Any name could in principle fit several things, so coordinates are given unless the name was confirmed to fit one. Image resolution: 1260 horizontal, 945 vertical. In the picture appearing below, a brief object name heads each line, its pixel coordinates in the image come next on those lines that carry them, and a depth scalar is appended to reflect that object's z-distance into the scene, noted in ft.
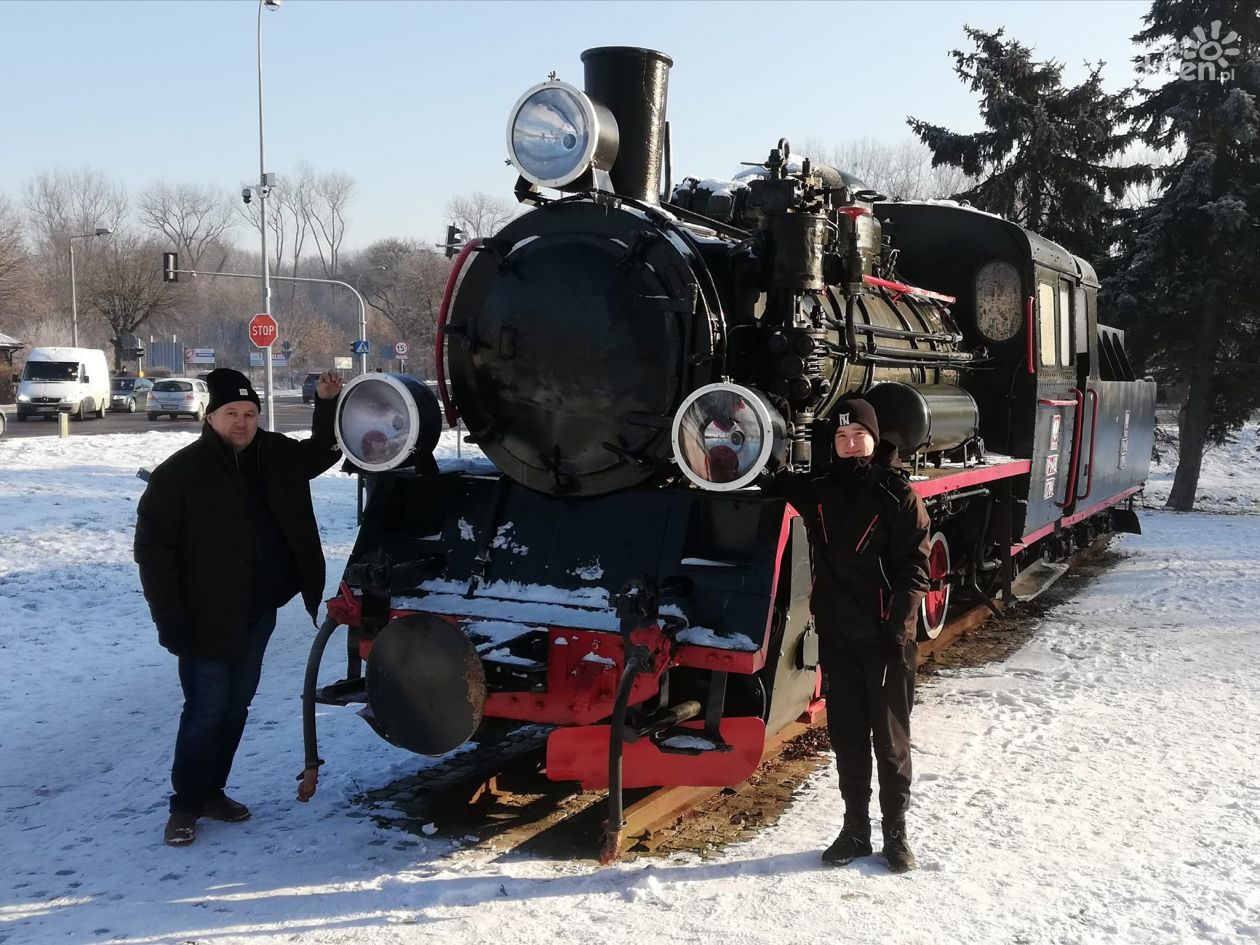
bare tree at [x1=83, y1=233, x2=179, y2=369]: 163.53
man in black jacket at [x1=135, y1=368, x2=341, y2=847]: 13.92
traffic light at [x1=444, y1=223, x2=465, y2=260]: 49.01
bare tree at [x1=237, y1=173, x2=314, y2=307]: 298.19
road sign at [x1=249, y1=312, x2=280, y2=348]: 66.85
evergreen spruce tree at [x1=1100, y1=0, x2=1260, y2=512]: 55.11
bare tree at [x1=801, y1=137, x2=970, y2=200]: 136.89
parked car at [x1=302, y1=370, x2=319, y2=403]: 155.63
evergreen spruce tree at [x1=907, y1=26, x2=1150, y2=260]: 64.59
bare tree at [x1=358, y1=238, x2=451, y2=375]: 169.07
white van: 105.70
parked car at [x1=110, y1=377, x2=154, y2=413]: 129.18
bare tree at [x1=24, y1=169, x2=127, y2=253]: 266.16
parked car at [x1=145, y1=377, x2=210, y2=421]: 106.73
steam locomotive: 13.32
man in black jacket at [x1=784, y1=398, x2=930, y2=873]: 13.10
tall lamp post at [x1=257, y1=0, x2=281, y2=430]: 82.79
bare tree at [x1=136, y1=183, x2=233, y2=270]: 277.03
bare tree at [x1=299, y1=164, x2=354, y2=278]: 303.07
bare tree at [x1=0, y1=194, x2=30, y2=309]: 144.46
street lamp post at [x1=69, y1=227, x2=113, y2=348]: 136.05
